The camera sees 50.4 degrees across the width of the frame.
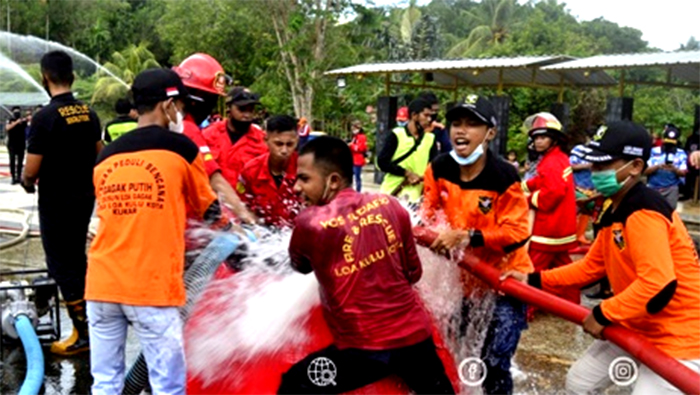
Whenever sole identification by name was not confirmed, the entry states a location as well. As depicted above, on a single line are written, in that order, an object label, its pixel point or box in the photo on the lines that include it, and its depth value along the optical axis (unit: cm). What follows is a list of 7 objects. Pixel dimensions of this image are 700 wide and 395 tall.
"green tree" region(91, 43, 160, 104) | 3625
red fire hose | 275
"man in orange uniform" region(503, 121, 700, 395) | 298
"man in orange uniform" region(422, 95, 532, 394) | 380
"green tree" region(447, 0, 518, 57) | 3897
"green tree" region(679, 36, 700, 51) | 5635
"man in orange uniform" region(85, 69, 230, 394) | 322
